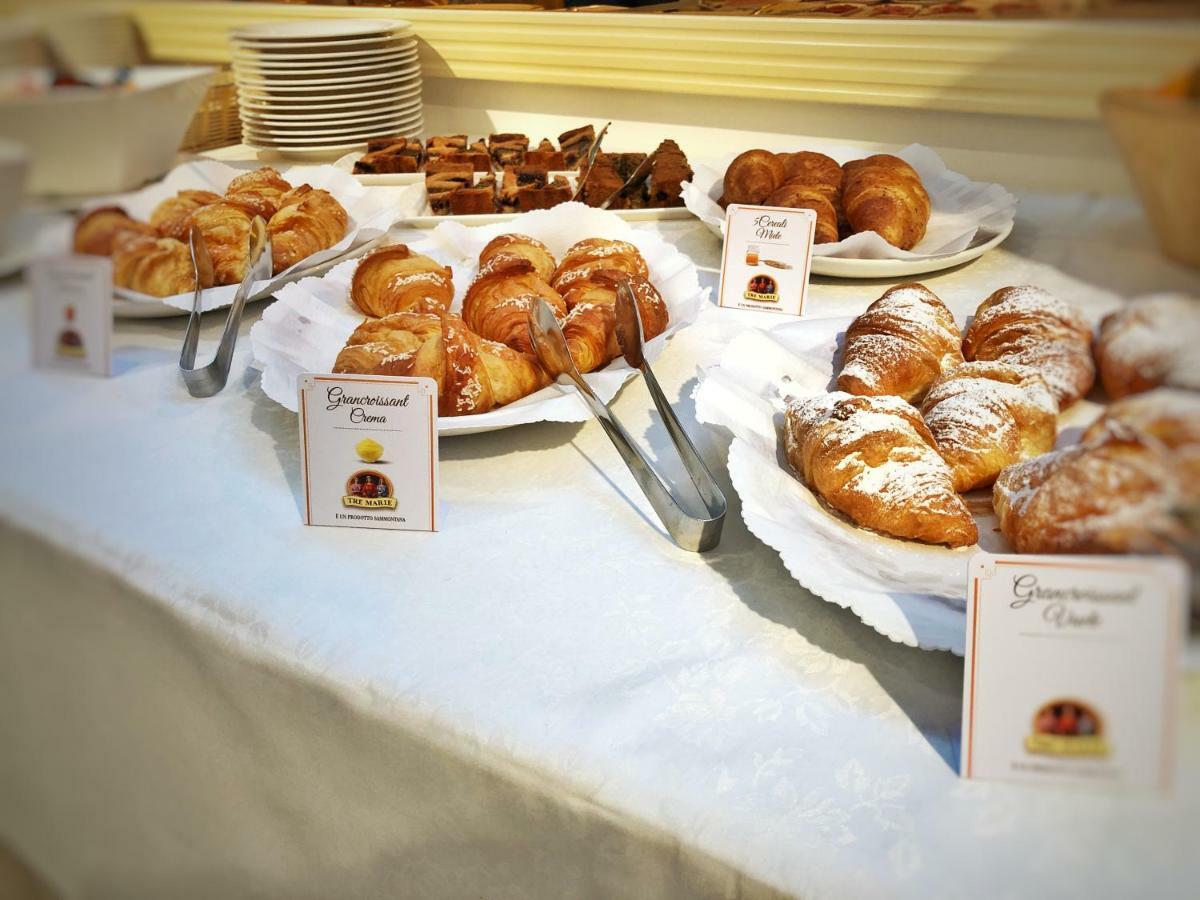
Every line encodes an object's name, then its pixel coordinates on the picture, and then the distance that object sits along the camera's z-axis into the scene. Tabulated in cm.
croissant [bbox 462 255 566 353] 91
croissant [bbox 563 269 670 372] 89
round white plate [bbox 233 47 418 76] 119
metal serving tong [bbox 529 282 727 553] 71
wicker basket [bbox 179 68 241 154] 64
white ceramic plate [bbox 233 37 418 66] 115
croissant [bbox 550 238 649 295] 101
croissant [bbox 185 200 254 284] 94
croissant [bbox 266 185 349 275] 110
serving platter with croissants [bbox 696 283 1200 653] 31
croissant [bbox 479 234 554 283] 106
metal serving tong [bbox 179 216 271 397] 92
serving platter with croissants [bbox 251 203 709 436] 81
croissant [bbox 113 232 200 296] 61
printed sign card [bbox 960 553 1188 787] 33
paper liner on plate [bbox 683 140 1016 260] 118
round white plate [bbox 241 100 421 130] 116
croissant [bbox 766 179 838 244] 120
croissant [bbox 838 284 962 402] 82
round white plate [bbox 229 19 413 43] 104
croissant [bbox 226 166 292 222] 100
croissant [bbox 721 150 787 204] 129
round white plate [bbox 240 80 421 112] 116
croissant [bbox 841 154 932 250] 118
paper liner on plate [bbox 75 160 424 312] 58
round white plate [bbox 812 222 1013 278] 117
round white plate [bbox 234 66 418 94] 120
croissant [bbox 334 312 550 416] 78
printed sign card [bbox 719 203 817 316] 112
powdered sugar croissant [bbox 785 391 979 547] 65
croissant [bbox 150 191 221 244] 64
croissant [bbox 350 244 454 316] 98
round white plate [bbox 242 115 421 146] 123
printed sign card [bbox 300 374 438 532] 71
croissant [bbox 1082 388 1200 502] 28
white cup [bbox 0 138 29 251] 43
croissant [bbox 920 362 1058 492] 69
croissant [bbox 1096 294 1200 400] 29
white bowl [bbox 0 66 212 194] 44
